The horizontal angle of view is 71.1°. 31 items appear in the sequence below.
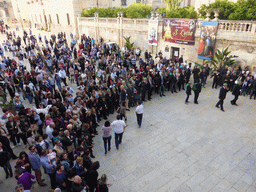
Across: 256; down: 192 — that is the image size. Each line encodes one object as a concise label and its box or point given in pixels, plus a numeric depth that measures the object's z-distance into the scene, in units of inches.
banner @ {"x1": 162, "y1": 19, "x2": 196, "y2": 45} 616.8
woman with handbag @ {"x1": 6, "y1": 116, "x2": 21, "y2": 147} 263.1
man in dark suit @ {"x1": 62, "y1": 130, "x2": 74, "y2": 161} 226.5
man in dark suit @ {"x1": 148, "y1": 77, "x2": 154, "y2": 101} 431.5
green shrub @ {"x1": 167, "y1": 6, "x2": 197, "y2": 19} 707.4
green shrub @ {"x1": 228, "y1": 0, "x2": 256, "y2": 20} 555.2
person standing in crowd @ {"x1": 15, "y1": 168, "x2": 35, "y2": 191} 175.8
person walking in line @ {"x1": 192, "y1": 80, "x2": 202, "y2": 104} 404.1
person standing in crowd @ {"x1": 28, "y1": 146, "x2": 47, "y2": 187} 203.0
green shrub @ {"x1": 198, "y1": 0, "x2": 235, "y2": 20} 621.6
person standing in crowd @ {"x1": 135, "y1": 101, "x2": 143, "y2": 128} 315.1
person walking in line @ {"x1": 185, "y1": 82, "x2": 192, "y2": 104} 398.7
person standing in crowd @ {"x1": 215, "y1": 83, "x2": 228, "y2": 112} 366.0
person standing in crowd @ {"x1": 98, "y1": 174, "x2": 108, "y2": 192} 161.6
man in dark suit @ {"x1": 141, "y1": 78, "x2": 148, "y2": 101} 413.7
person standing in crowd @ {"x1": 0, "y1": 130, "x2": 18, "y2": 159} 234.8
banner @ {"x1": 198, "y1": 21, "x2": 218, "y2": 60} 557.7
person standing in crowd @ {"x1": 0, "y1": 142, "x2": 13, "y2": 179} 212.8
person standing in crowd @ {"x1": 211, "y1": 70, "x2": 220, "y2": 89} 484.0
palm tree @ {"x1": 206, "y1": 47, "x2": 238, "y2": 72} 505.0
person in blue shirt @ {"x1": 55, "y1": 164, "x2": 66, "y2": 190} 178.7
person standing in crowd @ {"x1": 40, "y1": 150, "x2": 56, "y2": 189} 195.3
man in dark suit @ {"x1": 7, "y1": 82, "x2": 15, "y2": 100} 403.2
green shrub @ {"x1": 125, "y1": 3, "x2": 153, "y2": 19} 886.4
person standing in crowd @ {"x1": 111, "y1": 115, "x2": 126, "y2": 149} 262.2
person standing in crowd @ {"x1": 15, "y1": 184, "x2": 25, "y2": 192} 154.4
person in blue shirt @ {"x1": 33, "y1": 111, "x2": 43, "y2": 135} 286.3
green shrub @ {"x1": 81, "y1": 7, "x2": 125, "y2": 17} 1046.6
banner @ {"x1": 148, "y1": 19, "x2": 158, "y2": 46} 748.0
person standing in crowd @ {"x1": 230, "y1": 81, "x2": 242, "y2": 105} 385.1
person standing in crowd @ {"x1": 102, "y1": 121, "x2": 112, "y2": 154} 251.1
